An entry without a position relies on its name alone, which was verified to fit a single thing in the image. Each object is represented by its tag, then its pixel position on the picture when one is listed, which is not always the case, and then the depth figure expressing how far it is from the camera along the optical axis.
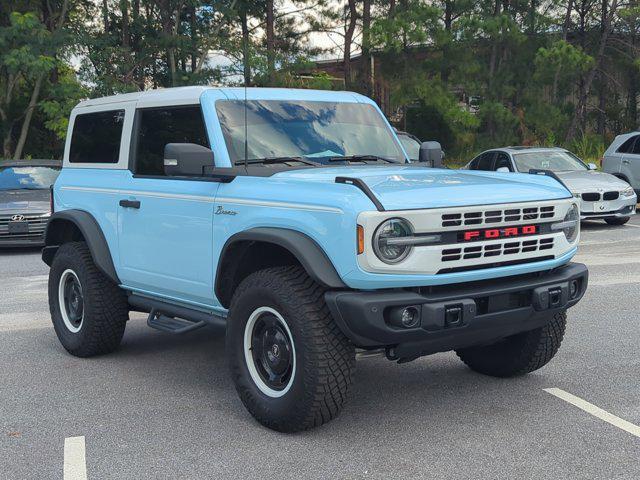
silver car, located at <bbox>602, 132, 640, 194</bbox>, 17.05
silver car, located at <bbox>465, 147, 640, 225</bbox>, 14.81
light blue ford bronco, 4.28
